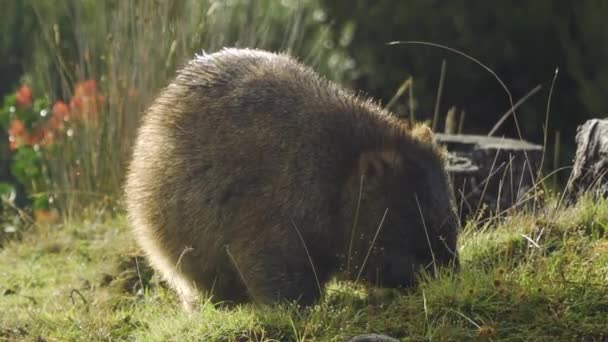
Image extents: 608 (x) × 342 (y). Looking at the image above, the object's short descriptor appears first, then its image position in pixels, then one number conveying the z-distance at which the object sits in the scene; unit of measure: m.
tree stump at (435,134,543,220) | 15.53
